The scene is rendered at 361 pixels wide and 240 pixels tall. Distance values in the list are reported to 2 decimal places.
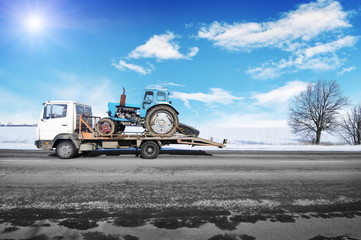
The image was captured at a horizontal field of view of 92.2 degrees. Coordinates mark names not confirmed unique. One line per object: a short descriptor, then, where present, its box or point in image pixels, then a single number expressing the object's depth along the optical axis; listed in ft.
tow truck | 24.72
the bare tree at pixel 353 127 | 80.77
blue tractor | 26.40
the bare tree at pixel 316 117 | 78.33
